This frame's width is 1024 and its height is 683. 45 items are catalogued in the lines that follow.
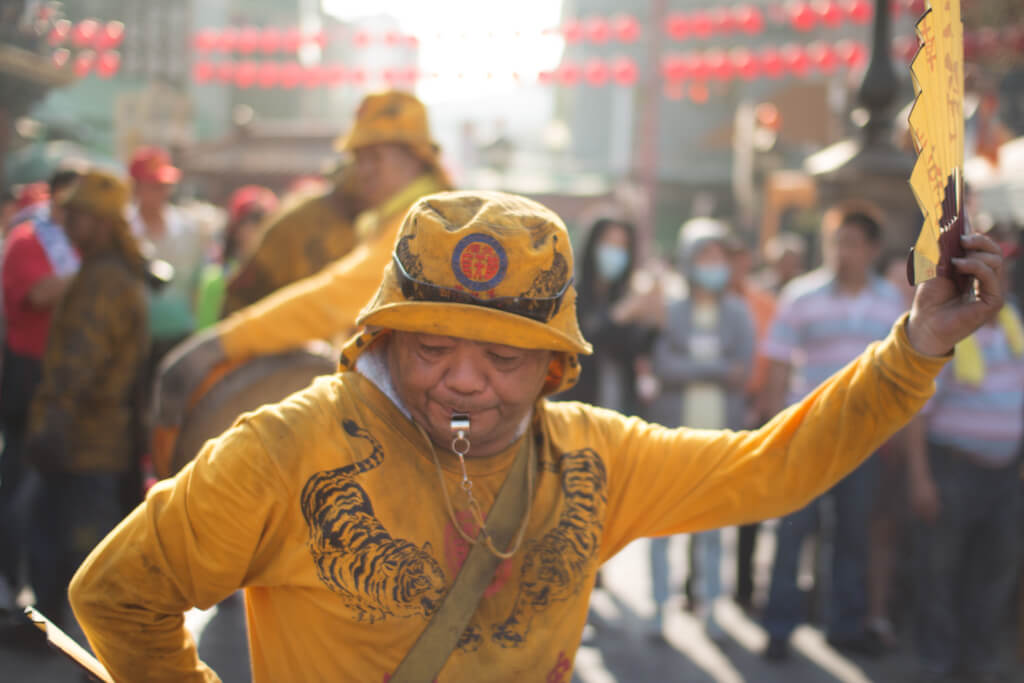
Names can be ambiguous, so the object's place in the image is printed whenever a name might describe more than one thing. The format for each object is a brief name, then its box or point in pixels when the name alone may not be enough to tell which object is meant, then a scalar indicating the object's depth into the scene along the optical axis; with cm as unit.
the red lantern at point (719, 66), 1538
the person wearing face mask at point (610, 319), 588
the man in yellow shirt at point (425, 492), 179
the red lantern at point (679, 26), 1481
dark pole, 695
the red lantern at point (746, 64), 1506
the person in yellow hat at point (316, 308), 314
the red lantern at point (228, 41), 1582
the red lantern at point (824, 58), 1466
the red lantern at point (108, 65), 1240
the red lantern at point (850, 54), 1451
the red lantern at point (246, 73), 1647
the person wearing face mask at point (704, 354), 566
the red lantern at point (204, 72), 1655
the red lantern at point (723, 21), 1465
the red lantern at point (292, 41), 1588
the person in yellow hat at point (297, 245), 417
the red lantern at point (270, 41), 1565
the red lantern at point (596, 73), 1605
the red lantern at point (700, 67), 1549
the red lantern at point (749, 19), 1447
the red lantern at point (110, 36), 1126
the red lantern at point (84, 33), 914
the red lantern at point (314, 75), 1659
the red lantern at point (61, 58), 819
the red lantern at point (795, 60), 1479
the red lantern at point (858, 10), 1288
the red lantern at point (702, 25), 1456
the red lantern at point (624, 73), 1608
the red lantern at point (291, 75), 1653
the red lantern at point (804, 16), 1306
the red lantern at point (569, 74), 1523
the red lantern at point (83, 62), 1069
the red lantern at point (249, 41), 1573
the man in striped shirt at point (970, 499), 486
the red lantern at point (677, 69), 1561
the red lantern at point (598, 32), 1498
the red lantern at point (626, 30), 1500
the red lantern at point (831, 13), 1284
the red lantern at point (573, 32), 1401
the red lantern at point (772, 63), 1481
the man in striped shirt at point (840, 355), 509
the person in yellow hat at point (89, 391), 416
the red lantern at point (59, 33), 661
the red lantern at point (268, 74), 1653
